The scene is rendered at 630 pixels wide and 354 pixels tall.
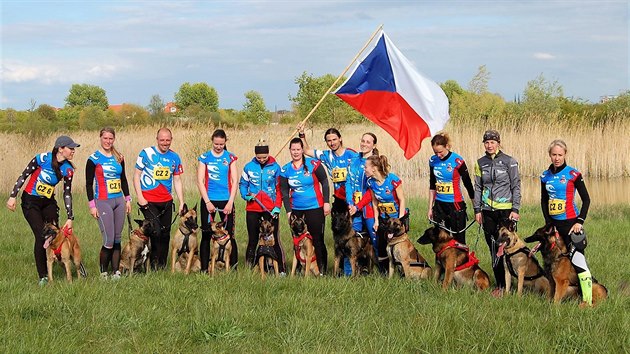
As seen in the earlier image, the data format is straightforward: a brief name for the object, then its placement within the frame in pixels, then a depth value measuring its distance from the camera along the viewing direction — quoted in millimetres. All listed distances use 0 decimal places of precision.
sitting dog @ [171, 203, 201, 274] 8195
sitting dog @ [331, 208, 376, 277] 8297
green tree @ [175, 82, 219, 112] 77688
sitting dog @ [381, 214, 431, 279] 7727
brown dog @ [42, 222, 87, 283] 7646
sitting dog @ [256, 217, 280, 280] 8062
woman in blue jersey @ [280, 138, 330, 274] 8164
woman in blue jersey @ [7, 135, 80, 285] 7734
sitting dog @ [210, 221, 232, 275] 8125
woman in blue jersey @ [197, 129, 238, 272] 8227
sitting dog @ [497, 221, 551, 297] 6891
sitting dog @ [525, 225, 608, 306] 6438
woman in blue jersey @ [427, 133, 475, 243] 7777
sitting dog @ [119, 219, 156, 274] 8172
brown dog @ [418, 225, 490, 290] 7266
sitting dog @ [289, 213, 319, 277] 8094
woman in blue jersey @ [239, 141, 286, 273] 8250
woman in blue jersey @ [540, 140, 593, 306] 6570
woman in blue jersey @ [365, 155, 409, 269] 7862
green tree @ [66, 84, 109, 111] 89062
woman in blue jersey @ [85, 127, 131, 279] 7902
